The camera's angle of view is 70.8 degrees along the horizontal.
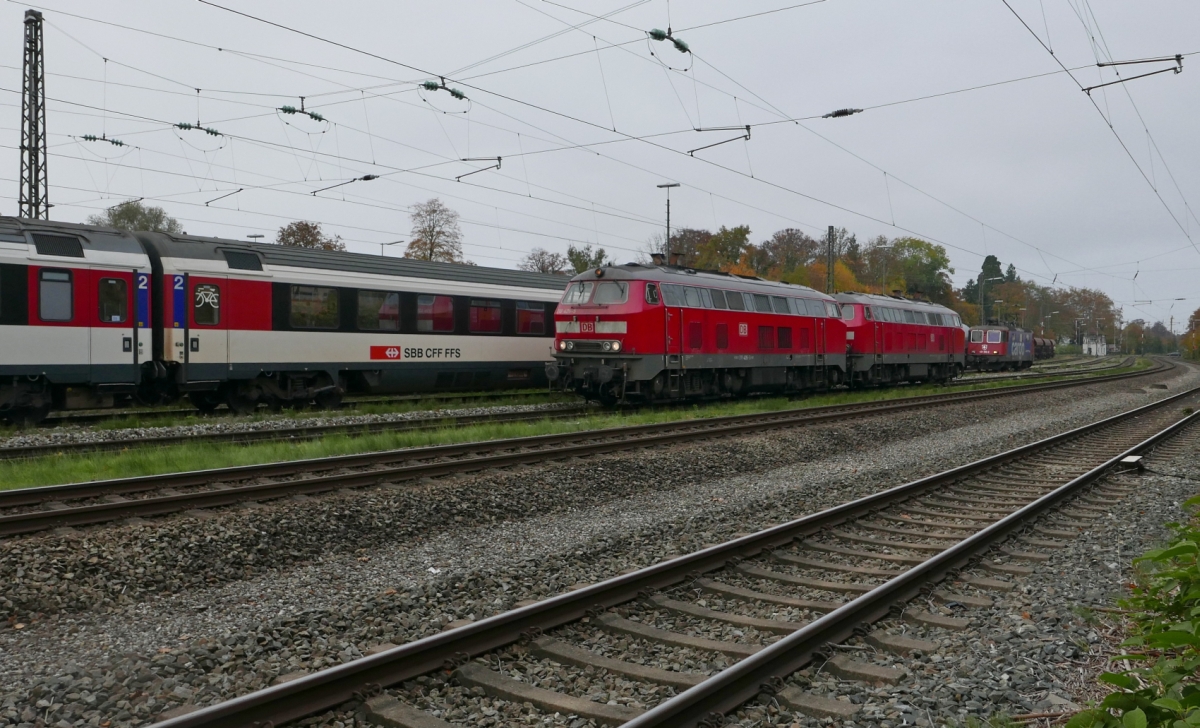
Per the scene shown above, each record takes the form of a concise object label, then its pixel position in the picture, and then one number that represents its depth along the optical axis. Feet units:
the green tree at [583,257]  192.21
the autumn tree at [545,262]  232.12
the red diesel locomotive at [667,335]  58.03
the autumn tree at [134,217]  155.63
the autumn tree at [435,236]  174.50
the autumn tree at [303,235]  162.40
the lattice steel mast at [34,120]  62.34
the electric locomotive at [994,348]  172.13
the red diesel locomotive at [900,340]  92.32
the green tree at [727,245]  214.07
